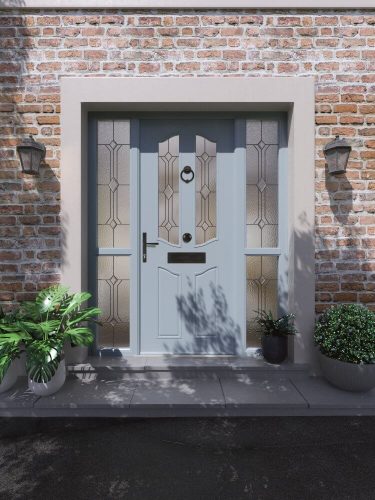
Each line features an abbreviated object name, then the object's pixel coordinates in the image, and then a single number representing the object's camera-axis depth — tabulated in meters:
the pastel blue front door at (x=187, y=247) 3.84
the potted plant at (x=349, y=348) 3.04
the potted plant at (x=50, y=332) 2.90
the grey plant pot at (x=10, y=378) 3.17
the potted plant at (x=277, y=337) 3.53
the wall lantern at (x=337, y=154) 3.33
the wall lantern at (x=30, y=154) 3.37
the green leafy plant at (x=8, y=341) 2.82
